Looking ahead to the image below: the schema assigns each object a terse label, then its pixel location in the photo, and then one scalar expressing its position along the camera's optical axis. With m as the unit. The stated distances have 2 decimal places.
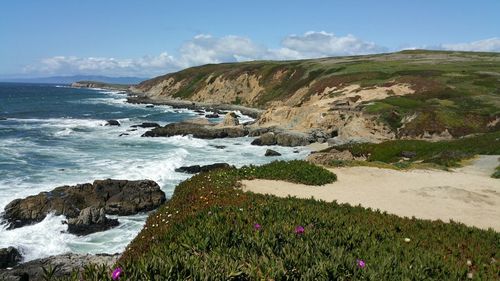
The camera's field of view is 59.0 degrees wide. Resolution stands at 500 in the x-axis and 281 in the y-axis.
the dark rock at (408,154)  34.42
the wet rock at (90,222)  23.08
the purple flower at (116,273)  6.27
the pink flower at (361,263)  7.77
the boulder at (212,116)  90.12
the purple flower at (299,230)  9.77
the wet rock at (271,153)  45.22
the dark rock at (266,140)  53.19
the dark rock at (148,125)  71.44
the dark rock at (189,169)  36.44
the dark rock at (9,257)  18.64
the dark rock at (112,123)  75.38
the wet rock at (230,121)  66.56
